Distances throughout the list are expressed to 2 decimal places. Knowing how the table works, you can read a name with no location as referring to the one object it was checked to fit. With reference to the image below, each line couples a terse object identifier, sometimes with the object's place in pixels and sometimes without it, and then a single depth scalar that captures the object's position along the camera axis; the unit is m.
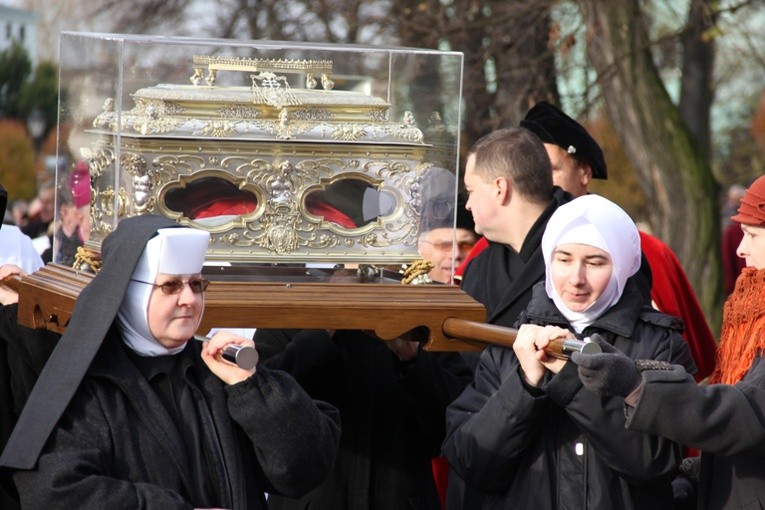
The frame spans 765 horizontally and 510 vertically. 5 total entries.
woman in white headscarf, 7.28
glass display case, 8.97
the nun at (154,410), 6.57
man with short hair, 9.55
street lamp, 40.28
